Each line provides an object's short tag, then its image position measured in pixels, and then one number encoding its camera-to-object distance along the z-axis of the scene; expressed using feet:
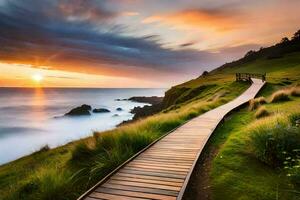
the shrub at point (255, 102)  51.19
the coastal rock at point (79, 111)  236.06
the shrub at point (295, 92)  61.87
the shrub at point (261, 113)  39.21
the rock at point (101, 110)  254.36
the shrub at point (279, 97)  56.15
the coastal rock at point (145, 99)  416.62
